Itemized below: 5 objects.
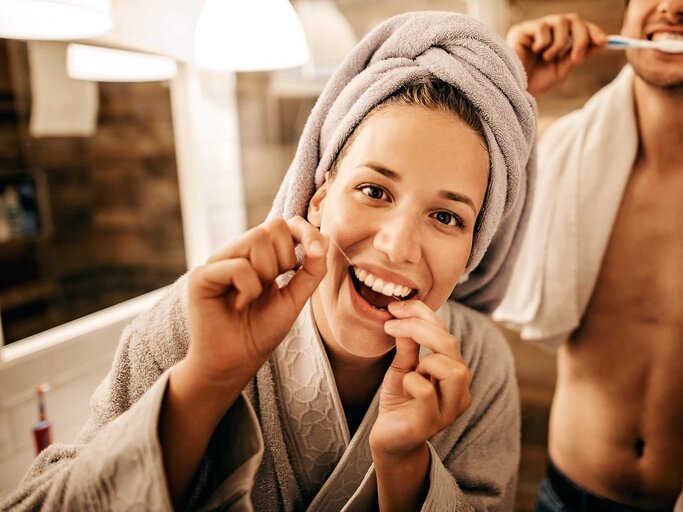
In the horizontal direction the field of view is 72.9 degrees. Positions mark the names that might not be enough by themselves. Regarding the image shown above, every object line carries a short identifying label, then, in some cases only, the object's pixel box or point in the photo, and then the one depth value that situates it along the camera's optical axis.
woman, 0.57
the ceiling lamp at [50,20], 0.76
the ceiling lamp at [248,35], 1.09
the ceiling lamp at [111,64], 1.35
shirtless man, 1.08
